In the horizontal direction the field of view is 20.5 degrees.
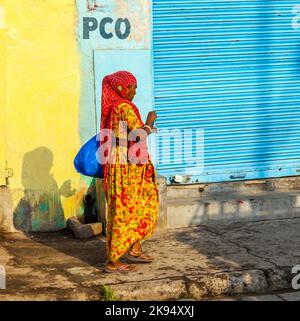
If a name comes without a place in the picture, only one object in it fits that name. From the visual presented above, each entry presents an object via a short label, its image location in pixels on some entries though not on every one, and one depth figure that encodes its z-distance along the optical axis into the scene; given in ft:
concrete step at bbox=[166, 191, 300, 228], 27.63
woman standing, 21.81
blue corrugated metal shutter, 28.94
